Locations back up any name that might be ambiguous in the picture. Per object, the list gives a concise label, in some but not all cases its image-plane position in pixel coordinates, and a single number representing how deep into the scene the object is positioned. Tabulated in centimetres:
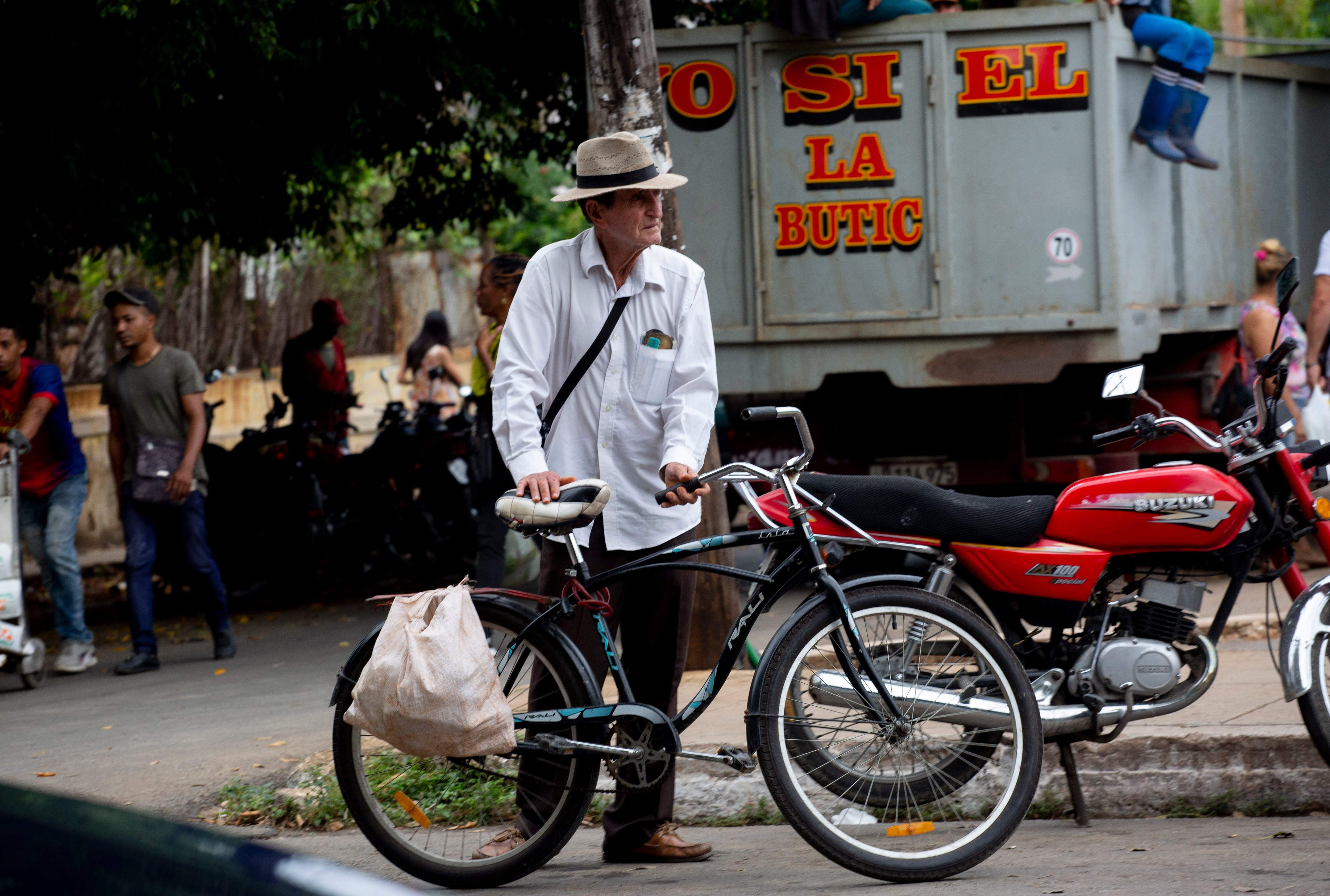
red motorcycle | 810
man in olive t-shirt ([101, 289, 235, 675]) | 1453
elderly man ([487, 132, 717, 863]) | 774
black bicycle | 732
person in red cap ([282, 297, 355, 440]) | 2145
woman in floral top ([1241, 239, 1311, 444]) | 1578
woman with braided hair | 1287
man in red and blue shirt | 1463
